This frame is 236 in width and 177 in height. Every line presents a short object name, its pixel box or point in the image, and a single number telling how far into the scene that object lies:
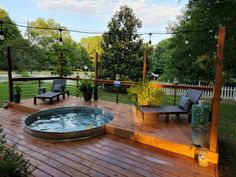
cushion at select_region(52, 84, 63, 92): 7.33
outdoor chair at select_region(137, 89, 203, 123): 4.52
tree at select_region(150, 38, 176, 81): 13.22
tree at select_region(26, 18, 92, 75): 19.98
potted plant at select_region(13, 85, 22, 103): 6.30
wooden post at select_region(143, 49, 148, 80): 5.92
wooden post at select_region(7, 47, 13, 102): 6.03
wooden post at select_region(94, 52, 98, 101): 7.05
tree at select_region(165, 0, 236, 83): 6.25
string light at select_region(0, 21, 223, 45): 7.10
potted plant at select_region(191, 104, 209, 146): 3.11
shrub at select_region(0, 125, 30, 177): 1.89
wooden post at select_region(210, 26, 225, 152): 2.78
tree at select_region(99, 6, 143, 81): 11.82
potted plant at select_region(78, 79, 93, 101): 6.91
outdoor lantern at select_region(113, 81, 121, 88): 6.44
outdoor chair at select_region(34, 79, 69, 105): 6.70
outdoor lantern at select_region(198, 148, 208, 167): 2.83
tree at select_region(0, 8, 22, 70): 16.08
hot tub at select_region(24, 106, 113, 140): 3.79
